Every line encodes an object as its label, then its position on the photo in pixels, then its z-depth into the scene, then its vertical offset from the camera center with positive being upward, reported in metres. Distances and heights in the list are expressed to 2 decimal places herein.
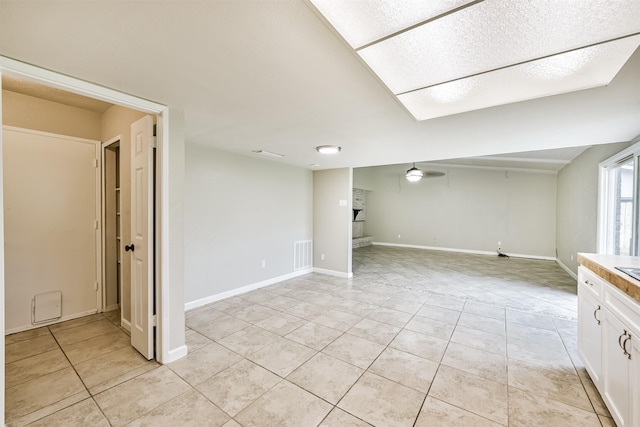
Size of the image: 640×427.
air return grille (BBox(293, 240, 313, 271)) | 5.10 -0.92
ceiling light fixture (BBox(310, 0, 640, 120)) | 1.04 +0.84
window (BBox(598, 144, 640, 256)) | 2.96 +0.11
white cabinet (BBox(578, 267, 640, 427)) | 1.33 -0.85
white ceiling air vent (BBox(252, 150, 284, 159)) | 3.73 +0.88
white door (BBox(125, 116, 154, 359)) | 2.20 -0.25
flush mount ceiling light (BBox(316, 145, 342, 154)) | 3.32 +0.83
